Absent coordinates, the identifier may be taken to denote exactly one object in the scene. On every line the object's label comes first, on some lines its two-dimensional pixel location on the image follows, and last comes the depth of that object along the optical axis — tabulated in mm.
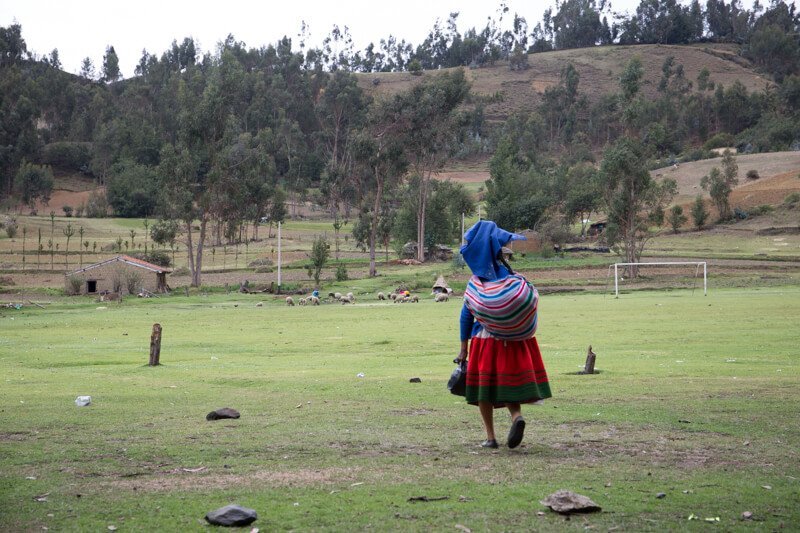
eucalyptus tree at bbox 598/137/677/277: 75875
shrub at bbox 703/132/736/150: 165438
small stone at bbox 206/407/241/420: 12445
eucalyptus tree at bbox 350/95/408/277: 89688
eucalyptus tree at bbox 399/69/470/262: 94625
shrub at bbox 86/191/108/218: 132375
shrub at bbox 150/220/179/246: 84775
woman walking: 9859
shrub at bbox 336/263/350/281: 74312
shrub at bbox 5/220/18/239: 103625
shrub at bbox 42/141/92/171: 160375
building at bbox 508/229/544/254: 93375
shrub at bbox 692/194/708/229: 106312
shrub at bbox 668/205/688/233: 106062
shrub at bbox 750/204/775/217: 108500
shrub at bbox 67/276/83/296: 65875
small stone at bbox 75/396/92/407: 14109
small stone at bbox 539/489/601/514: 7262
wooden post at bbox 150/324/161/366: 20609
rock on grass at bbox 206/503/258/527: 7070
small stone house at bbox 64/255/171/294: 67375
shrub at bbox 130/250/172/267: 85850
